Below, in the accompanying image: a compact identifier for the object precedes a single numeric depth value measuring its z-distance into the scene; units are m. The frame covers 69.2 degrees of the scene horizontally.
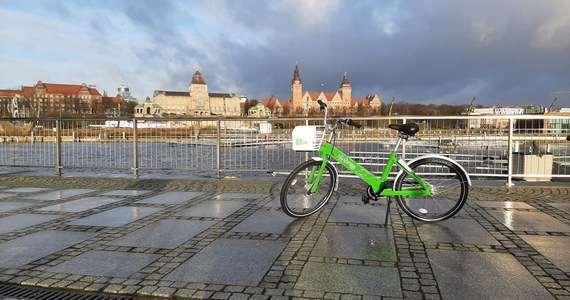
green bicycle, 4.88
